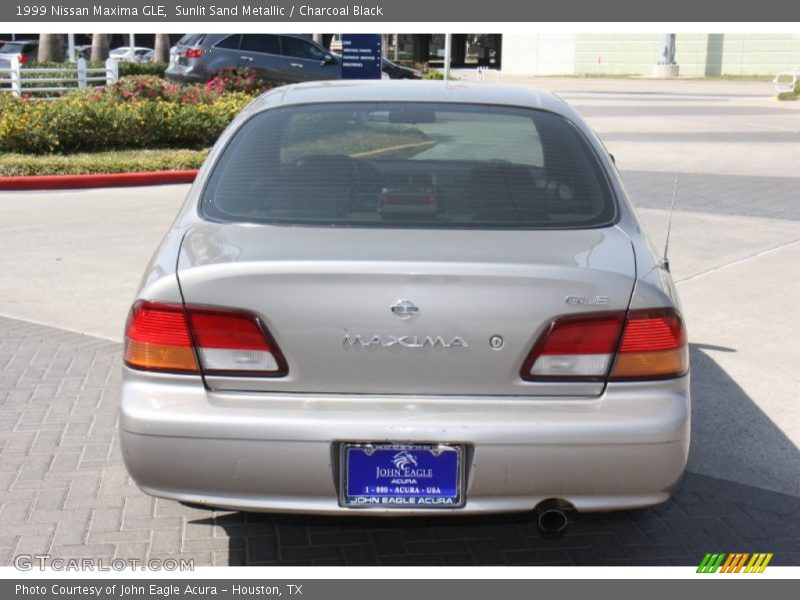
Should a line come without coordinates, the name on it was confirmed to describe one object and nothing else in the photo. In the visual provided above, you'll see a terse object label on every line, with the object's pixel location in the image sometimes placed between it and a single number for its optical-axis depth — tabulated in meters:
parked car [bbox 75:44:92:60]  48.66
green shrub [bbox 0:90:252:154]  15.05
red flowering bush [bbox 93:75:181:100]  17.25
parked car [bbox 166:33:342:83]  23.06
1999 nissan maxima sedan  3.23
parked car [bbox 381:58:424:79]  31.81
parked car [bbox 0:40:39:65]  42.94
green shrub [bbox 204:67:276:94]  18.92
